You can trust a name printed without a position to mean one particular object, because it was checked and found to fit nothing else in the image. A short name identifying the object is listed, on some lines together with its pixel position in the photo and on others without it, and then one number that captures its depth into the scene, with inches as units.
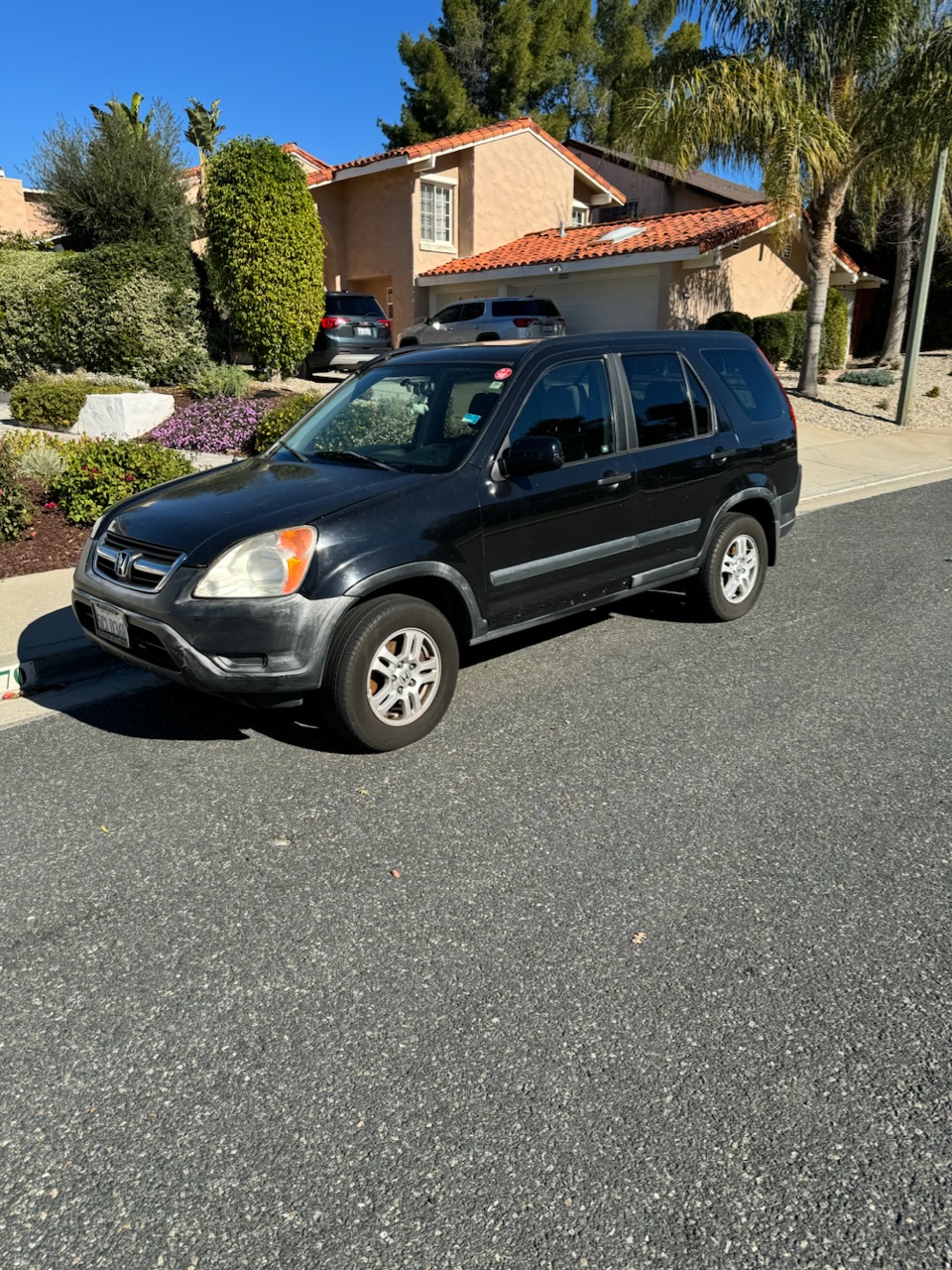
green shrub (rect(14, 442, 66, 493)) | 360.2
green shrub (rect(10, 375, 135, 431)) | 496.4
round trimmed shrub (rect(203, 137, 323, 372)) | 566.6
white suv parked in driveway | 813.2
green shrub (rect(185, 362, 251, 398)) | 541.0
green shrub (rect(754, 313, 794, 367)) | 828.0
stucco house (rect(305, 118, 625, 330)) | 977.1
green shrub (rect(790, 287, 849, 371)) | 926.4
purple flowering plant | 462.0
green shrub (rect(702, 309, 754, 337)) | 799.1
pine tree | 1491.1
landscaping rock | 473.1
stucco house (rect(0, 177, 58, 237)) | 1362.0
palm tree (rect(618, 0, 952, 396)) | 617.9
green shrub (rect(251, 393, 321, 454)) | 414.6
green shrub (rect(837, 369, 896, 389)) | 840.3
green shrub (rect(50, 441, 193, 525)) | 325.1
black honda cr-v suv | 164.7
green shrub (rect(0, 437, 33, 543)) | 305.9
